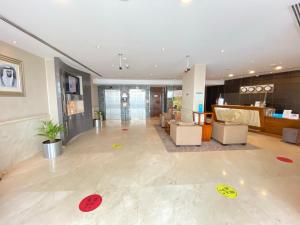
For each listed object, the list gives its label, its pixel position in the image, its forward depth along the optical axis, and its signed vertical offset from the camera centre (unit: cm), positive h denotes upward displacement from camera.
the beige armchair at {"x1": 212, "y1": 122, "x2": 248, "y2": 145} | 392 -101
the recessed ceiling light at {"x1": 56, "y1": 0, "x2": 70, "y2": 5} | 152 +123
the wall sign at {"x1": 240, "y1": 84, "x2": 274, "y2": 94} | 577 +62
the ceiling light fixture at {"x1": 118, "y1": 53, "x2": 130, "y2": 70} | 342 +130
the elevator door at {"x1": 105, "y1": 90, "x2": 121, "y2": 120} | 855 -18
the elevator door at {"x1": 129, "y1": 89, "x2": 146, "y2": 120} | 869 -19
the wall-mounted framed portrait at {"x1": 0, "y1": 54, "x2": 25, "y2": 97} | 254 +53
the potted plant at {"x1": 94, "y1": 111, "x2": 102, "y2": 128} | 629 -92
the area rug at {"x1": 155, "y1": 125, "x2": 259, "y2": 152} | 363 -140
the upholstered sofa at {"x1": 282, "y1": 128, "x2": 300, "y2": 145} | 401 -113
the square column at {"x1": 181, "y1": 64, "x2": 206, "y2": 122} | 436 +50
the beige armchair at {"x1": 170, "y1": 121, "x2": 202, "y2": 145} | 371 -99
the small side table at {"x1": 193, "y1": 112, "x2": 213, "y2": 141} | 431 -100
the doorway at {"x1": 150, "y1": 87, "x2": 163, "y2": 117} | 927 +3
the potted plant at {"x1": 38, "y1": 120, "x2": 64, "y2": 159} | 308 -104
